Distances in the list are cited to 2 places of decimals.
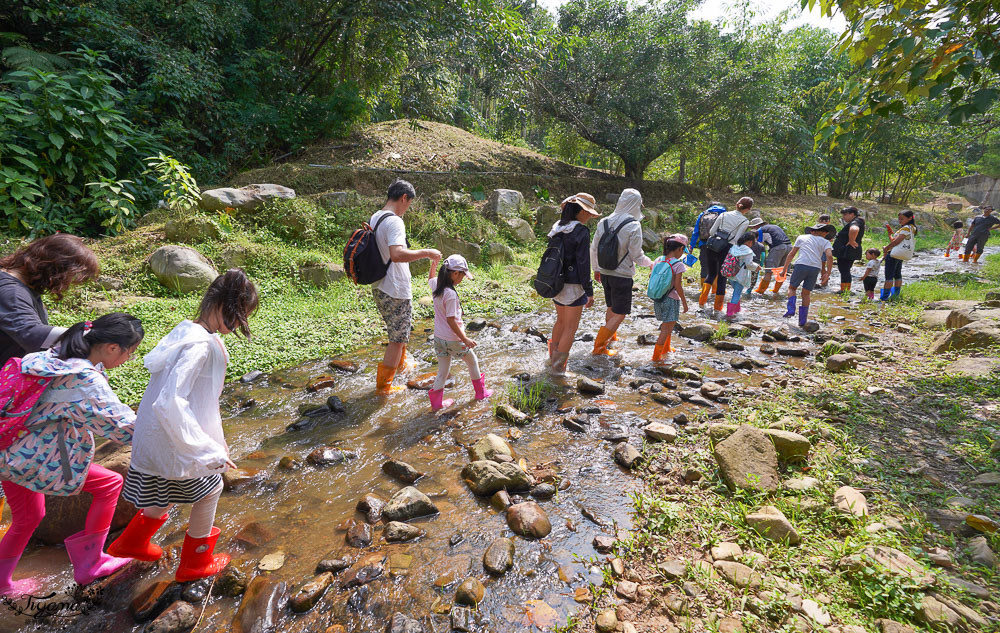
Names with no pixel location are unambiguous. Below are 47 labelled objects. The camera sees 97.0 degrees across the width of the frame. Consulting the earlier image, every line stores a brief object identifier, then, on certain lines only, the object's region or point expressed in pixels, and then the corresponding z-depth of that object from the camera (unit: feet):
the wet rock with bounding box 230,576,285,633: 7.61
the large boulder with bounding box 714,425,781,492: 10.39
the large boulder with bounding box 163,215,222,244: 26.30
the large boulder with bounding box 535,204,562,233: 45.60
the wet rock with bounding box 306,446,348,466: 12.37
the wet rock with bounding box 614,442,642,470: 12.01
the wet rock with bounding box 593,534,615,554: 9.16
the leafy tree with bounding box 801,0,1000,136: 11.30
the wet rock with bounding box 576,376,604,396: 16.79
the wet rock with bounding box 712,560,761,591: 7.95
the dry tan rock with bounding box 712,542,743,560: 8.60
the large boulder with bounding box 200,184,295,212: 29.12
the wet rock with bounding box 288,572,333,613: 7.91
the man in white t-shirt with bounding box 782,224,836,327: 23.86
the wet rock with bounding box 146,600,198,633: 7.33
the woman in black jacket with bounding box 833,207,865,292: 27.45
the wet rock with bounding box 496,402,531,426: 14.52
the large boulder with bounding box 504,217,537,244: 42.11
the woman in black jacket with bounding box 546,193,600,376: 16.69
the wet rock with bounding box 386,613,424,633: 7.41
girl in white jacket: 7.30
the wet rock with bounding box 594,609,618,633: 7.42
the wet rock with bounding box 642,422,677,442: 13.07
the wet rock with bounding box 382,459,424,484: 11.71
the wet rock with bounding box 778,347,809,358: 20.15
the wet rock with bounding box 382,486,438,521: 10.14
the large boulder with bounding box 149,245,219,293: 23.25
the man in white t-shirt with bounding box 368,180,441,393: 14.44
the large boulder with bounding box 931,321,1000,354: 18.00
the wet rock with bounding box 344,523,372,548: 9.46
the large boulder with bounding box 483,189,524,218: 42.60
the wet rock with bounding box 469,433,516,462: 12.18
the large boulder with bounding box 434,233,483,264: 35.86
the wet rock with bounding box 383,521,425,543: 9.54
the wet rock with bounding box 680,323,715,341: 22.86
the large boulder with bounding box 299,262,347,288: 27.27
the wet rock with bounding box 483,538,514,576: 8.67
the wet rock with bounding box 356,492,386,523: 10.25
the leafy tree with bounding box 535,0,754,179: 49.62
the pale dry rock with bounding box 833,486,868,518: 9.34
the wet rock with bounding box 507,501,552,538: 9.64
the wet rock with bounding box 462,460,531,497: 10.93
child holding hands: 14.10
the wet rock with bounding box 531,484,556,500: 10.97
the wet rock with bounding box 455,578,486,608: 7.99
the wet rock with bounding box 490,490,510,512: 10.50
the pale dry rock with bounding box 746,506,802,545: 8.86
